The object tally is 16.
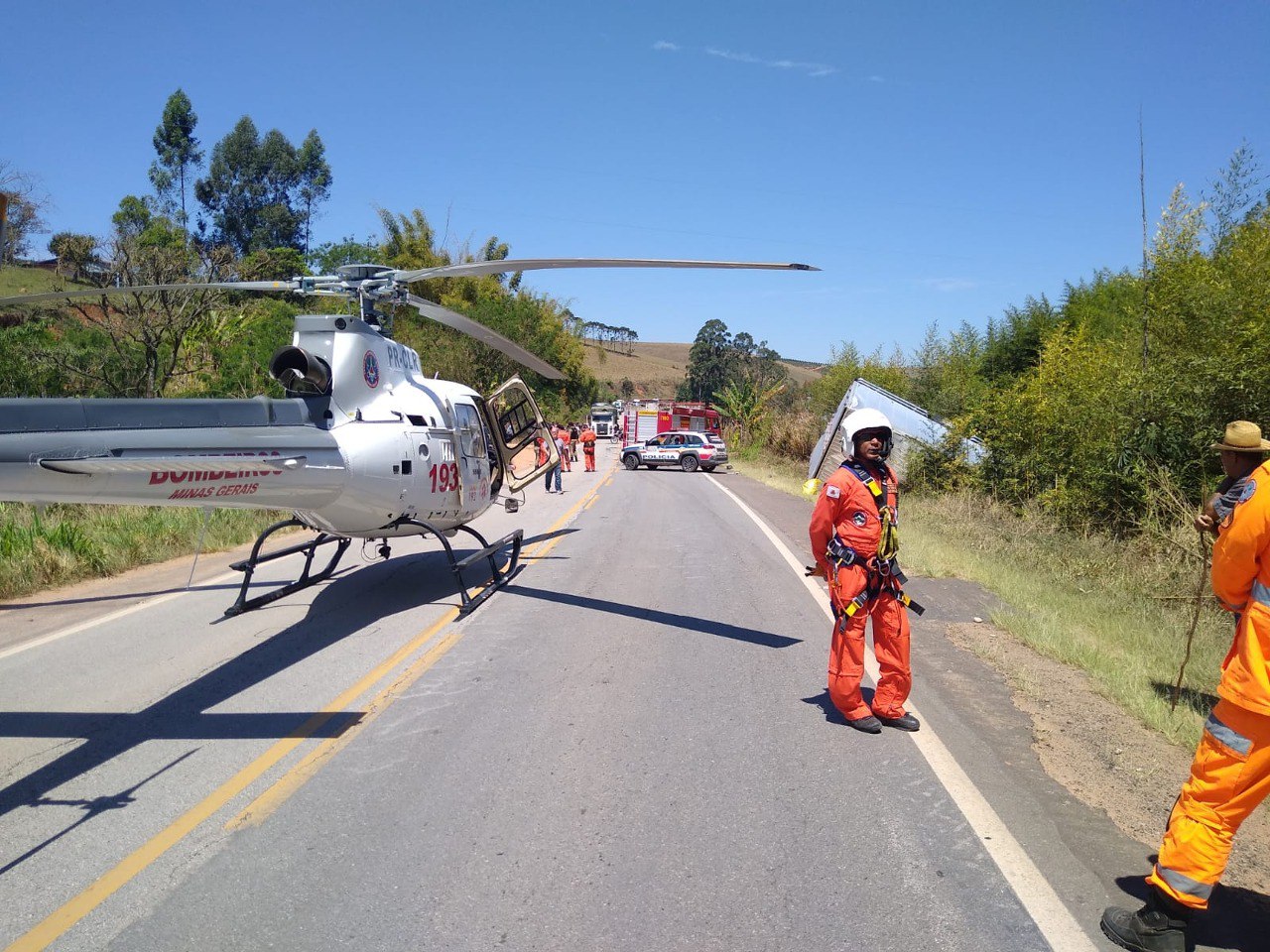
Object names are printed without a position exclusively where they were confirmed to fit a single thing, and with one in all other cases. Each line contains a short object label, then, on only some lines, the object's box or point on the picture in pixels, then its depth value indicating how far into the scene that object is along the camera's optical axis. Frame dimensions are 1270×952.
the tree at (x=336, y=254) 66.00
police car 36.47
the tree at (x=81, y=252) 19.78
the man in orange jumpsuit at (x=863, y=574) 5.50
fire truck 45.38
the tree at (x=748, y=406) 47.41
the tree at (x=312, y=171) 73.12
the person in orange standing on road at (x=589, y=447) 34.28
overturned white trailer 22.11
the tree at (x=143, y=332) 19.09
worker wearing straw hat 3.22
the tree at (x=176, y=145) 66.00
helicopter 5.27
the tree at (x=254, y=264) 22.41
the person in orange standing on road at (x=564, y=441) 28.09
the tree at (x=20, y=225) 22.86
